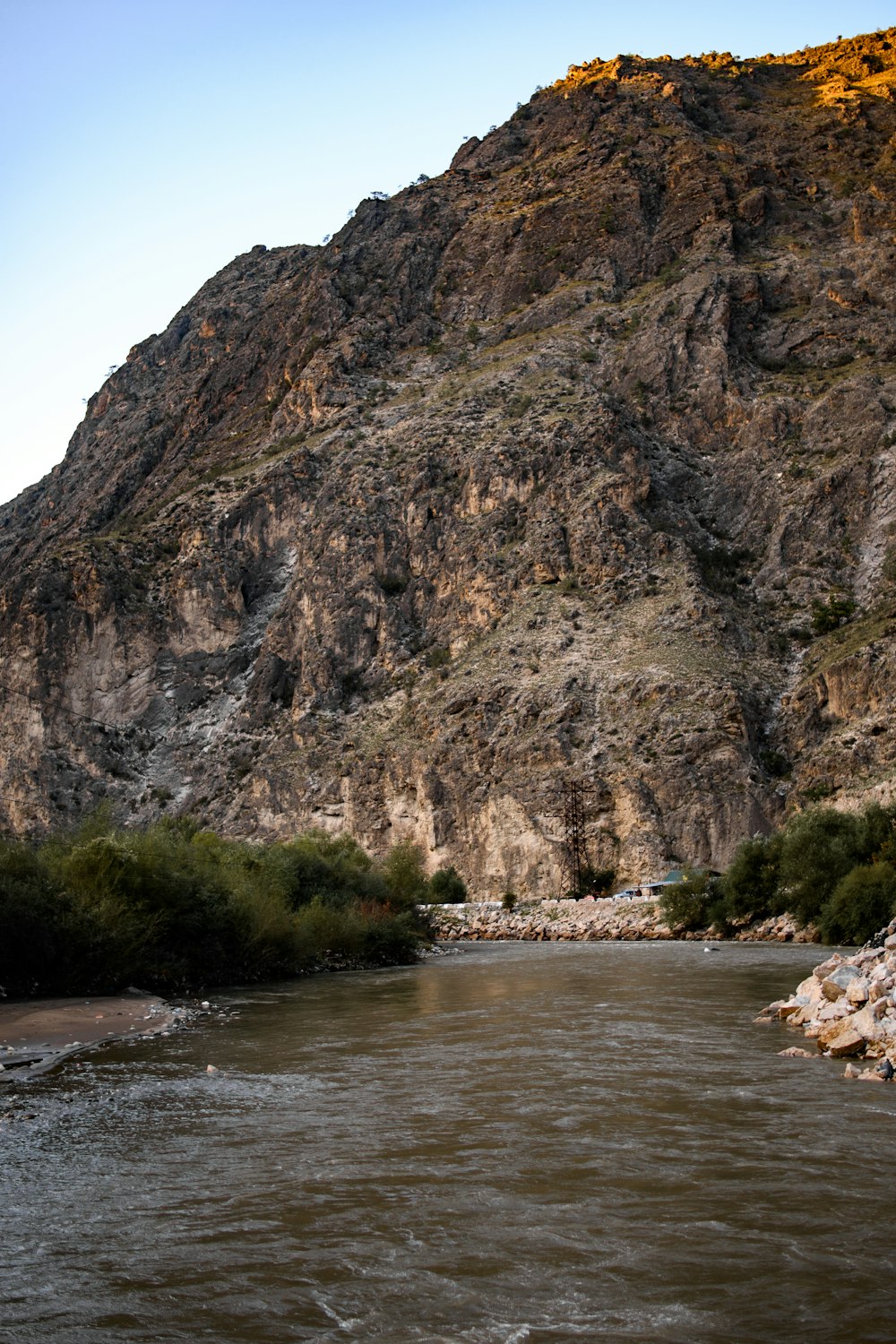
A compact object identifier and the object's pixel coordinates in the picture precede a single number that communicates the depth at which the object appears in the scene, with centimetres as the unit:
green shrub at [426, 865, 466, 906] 7356
